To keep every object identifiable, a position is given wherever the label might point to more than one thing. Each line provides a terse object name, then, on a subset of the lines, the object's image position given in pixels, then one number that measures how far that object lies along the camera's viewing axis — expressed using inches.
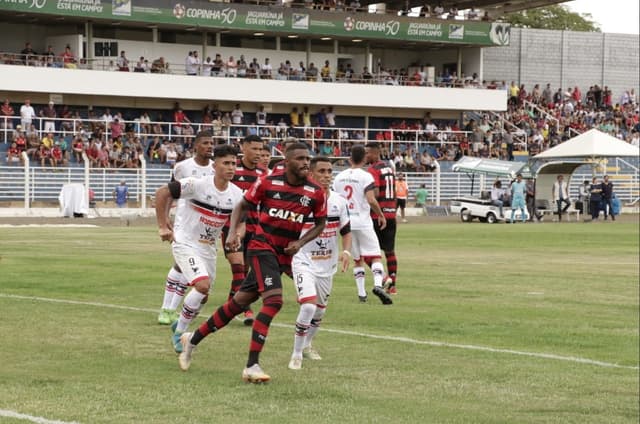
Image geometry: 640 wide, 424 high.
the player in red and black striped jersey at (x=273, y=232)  423.8
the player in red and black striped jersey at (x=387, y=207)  741.3
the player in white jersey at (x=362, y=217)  698.2
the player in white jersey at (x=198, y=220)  470.0
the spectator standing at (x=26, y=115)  2035.7
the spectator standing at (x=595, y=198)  2058.3
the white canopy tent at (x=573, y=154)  2066.9
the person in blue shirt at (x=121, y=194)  1909.4
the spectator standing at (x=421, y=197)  2169.0
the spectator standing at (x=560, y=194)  2112.5
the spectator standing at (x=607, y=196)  2063.2
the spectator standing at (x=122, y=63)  2343.9
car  2010.3
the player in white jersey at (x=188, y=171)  537.6
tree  4079.7
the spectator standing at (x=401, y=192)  1853.3
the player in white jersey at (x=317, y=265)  447.2
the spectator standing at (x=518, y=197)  1951.3
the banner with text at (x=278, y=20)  2278.5
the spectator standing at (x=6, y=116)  2033.0
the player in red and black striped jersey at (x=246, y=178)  554.3
